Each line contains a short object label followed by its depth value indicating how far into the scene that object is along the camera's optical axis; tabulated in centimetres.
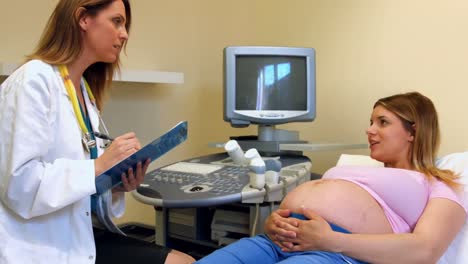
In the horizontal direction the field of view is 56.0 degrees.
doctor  112
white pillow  135
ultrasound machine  144
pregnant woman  118
